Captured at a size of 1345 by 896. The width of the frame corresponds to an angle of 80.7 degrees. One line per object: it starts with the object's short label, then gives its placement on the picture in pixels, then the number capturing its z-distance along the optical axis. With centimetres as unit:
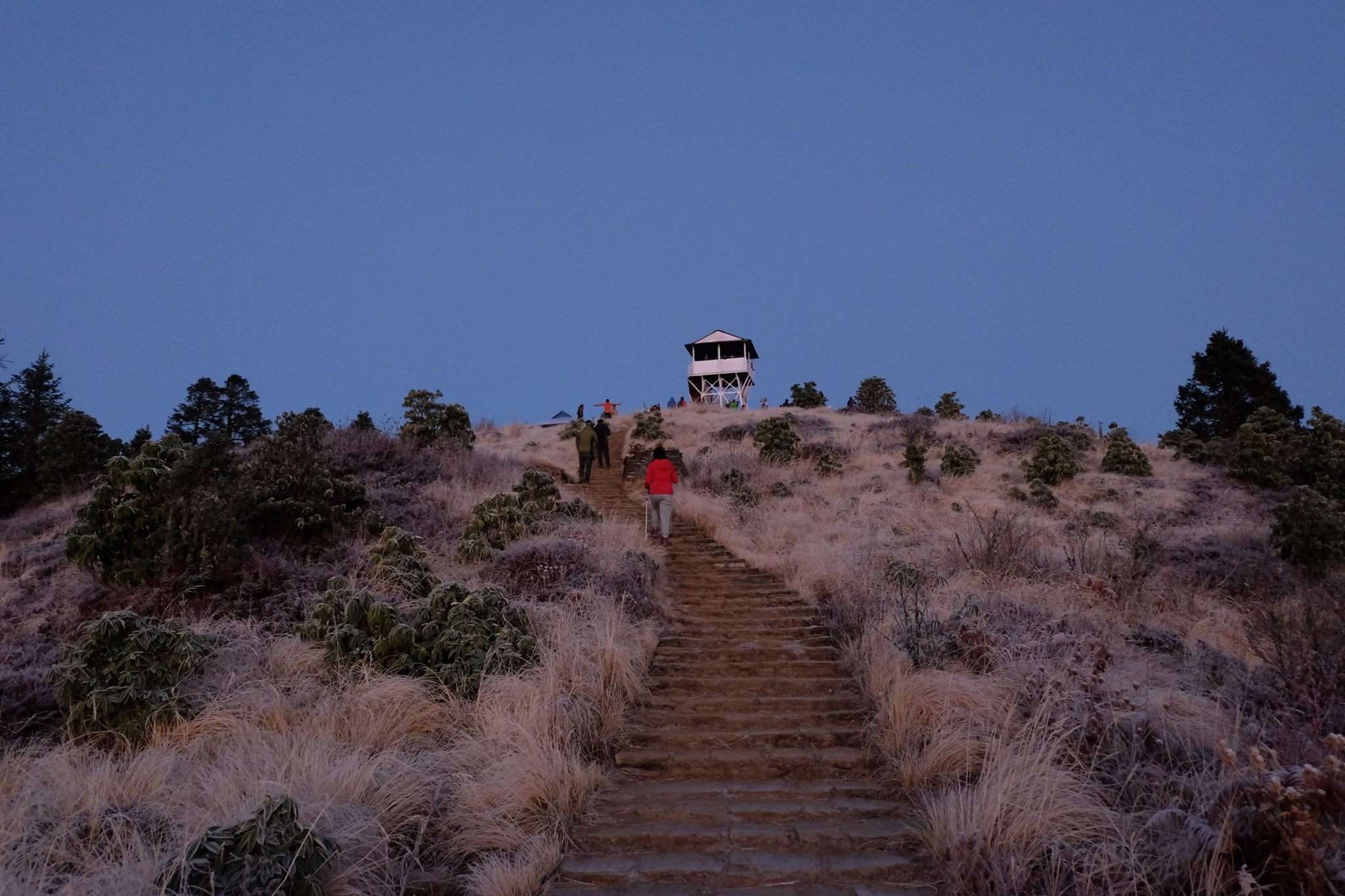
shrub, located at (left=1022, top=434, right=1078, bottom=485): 2408
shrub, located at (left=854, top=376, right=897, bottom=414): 4808
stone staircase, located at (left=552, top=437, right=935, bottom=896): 487
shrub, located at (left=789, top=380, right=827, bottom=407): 5500
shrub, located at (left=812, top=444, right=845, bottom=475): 2583
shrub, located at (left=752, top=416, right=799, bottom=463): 2803
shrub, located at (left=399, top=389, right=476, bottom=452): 2362
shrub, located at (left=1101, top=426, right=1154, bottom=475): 2530
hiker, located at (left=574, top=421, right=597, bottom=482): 2409
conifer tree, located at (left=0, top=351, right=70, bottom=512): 2317
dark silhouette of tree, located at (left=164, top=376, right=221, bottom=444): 3225
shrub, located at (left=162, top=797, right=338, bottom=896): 386
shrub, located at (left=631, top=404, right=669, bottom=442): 3619
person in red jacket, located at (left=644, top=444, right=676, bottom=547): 1519
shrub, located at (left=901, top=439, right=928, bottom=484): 2384
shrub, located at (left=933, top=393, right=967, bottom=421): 4288
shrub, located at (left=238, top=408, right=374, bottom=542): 1125
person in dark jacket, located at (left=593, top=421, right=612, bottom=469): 2700
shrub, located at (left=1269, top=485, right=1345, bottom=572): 1420
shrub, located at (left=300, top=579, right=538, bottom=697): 754
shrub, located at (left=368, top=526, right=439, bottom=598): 952
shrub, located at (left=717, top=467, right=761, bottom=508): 1998
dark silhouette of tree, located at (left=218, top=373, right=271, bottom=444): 3275
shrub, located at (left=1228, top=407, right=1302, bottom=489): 2380
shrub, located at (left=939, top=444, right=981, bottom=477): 2495
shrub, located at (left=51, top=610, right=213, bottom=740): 638
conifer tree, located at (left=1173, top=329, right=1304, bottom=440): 3444
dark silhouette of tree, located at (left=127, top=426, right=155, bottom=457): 2472
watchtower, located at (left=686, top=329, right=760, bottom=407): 6191
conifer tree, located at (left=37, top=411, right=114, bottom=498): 2158
